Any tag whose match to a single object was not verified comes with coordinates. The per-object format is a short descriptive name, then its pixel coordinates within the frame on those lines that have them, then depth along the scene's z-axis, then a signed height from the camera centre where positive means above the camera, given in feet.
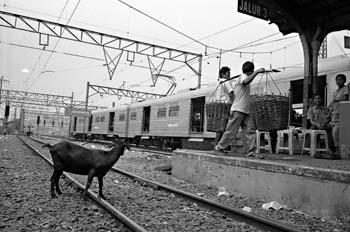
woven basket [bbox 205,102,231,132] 22.12 +1.32
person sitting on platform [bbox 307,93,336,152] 21.09 +1.42
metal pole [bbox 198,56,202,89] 59.83 +11.86
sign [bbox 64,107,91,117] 93.61 +4.29
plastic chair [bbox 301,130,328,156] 20.89 -0.13
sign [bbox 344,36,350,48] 34.78 +10.81
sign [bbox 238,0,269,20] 22.30 +9.18
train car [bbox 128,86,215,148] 47.29 +2.05
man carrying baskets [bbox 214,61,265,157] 18.75 +1.36
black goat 15.61 -1.61
